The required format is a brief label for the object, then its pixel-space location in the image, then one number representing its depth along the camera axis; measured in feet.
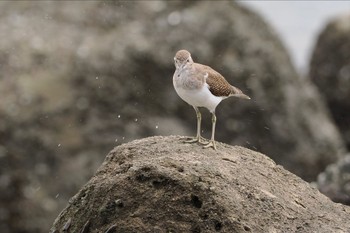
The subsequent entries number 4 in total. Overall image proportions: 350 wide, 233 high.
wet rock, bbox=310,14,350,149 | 120.78
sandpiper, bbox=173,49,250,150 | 46.85
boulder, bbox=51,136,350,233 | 40.01
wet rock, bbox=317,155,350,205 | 73.13
